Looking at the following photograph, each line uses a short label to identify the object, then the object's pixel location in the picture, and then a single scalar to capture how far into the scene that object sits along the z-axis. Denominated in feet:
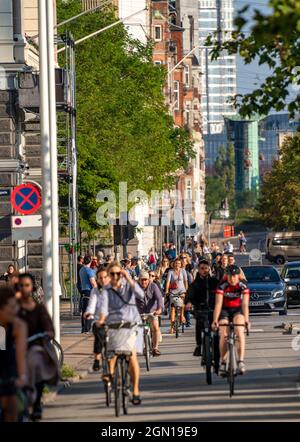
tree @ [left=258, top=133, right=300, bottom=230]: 441.68
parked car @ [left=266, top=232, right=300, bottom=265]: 376.89
